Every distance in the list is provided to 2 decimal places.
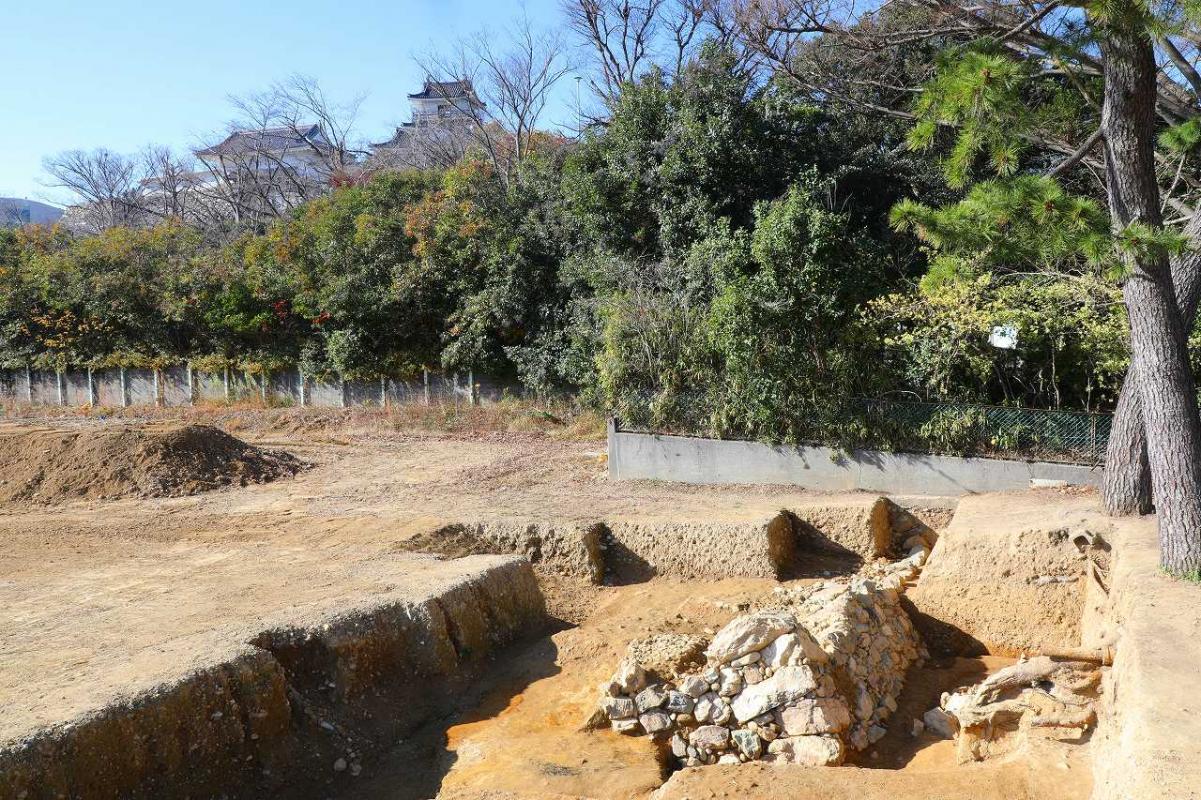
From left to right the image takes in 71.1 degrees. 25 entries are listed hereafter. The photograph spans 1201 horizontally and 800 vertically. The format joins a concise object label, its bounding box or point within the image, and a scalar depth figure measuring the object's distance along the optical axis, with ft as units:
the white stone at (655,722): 20.10
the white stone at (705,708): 19.92
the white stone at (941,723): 21.15
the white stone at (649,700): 20.27
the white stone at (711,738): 19.52
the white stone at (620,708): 20.31
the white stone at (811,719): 19.21
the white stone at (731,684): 20.08
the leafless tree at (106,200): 108.06
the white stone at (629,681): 20.66
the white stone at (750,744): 19.21
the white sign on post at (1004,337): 35.27
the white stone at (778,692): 19.48
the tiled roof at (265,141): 100.63
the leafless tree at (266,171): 97.30
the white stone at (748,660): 20.18
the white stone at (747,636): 20.26
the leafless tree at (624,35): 73.46
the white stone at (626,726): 20.22
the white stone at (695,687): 20.30
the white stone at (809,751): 18.71
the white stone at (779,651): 19.86
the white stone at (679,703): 20.18
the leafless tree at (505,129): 78.18
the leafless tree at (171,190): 107.34
